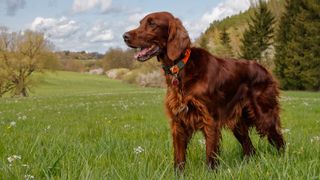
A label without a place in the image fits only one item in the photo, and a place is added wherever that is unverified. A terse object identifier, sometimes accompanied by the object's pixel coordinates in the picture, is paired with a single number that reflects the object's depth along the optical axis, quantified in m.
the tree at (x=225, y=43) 67.19
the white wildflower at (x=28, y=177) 3.25
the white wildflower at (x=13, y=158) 3.76
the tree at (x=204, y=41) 72.09
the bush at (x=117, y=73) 102.57
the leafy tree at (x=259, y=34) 57.69
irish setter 4.63
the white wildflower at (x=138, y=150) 4.81
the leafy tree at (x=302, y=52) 48.03
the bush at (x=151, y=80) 70.94
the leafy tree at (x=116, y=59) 110.69
